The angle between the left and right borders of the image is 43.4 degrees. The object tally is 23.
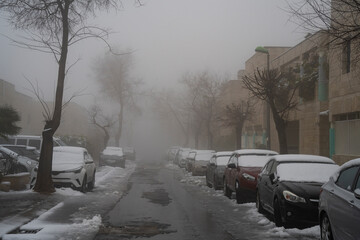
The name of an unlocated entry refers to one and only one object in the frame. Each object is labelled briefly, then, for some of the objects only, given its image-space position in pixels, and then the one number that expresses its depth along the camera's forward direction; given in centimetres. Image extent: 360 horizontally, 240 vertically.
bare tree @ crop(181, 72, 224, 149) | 4478
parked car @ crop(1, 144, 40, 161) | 2150
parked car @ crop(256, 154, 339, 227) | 909
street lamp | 2048
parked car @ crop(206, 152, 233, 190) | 1884
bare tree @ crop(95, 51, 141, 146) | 5616
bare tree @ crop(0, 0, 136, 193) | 1505
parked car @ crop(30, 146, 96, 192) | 1603
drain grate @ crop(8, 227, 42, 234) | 861
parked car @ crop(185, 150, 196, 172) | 3040
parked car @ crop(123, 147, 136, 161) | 5283
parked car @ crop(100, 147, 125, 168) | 3369
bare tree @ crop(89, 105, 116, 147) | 4492
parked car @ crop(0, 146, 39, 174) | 1736
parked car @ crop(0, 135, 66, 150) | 2591
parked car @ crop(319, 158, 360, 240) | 594
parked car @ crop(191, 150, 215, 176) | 2844
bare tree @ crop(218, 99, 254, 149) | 3125
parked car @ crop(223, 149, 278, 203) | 1388
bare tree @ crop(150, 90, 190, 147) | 6275
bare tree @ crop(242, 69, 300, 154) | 1898
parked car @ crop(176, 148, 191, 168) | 3837
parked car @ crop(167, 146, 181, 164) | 5291
